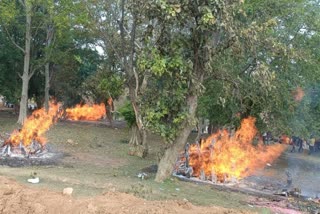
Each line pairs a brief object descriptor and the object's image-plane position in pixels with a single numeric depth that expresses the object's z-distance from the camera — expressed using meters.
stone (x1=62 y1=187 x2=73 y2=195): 8.59
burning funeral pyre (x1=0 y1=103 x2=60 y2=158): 15.49
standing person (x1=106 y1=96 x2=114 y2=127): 37.61
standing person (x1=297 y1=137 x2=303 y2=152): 31.29
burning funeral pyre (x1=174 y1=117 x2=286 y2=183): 14.28
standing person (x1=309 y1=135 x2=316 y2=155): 29.30
